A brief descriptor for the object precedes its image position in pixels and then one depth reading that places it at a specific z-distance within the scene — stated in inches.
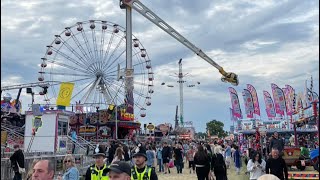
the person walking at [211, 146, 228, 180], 337.0
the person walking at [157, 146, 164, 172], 611.7
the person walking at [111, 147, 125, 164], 280.7
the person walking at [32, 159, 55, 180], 111.1
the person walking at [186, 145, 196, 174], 632.5
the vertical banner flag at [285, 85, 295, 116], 1029.7
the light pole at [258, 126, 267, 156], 700.1
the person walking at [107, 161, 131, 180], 105.6
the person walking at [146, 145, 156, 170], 524.6
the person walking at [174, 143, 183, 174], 582.9
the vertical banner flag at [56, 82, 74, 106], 593.9
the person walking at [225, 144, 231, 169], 627.3
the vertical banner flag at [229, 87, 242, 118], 1227.6
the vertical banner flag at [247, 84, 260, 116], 1119.0
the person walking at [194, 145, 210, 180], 338.8
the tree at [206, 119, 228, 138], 3095.6
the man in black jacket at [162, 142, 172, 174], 581.2
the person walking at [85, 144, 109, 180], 186.8
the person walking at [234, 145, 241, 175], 559.5
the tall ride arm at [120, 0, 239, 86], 1361.7
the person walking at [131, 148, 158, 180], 165.4
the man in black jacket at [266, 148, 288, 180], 246.7
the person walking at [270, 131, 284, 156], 434.2
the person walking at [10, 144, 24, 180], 353.9
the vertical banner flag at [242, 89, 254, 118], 1113.6
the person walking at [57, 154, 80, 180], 197.8
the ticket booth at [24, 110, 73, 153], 608.3
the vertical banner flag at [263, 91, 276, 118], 1124.4
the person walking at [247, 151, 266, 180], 285.0
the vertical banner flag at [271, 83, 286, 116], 1058.4
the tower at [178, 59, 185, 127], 1975.7
